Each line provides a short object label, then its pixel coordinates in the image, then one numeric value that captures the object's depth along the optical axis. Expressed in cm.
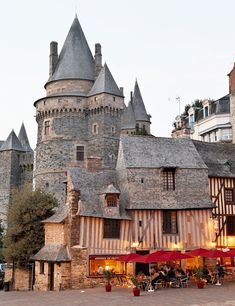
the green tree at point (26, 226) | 2888
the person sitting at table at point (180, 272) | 2271
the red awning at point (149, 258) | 2097
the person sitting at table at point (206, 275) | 2179
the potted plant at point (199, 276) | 2078
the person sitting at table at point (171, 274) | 2231
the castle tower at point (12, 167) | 6456
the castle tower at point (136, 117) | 5688
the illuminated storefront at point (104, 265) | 2405
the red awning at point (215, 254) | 2236
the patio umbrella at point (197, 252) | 2275
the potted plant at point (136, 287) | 1928
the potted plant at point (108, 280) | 2131
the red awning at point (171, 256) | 2125
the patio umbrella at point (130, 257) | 2228
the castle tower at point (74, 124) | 4591
